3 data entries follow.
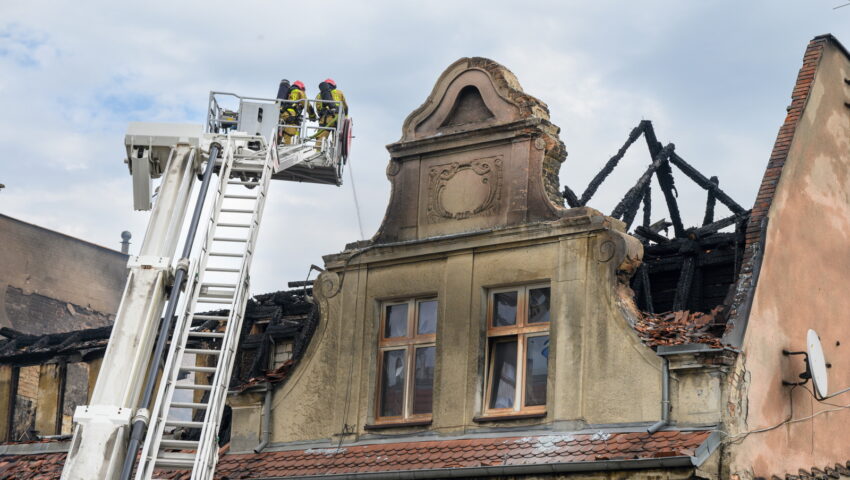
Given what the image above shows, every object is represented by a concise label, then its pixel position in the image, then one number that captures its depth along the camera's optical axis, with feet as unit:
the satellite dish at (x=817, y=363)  53.21
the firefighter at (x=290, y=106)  61.82
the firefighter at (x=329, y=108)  62.64
